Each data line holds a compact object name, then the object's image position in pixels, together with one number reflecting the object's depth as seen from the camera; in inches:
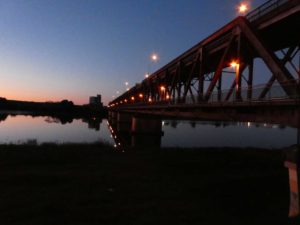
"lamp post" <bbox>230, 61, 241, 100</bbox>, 599.3
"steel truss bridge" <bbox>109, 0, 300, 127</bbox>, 447.0
